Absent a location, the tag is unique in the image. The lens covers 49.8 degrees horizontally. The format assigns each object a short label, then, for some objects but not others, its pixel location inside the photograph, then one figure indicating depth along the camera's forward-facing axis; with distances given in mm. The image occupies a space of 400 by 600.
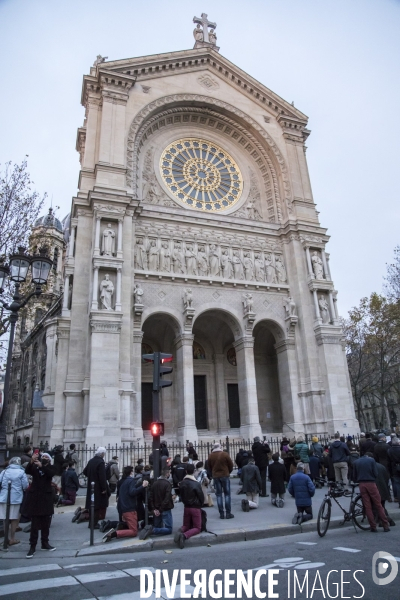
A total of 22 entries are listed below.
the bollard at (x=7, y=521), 8531
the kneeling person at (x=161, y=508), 8742
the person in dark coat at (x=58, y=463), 13488
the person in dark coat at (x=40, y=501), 8203
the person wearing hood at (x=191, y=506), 8492
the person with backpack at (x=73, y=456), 12881
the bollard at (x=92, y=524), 8367
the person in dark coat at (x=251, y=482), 11648
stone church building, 21188
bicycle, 8539
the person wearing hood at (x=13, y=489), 8922
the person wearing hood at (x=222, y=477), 10562
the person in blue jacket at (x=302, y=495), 9516
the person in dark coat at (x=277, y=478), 11891
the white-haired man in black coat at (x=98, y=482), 9781
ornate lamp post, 10938
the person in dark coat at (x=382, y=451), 11453
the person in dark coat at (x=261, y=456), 14195
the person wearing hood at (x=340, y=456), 13484
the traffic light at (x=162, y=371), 9773
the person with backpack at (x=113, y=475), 12472
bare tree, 17297
